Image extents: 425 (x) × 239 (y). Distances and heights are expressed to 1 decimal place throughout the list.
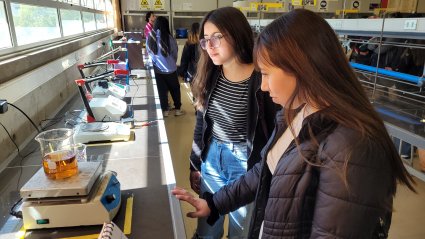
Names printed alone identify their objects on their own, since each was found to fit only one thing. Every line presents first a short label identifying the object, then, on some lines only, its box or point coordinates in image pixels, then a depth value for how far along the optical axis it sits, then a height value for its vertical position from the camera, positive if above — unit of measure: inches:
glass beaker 37.3 -15.3
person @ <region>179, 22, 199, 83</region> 173.8 -16.6
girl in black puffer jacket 23.9 -9.1
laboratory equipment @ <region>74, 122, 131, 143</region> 60.8 -19.4
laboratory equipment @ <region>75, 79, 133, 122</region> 68.9 -17.4
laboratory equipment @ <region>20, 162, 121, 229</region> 34.4 -18.0
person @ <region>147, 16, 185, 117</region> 172.2 -18.3
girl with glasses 52.6 -12.6
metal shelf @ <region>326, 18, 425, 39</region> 75.3 -1.3
